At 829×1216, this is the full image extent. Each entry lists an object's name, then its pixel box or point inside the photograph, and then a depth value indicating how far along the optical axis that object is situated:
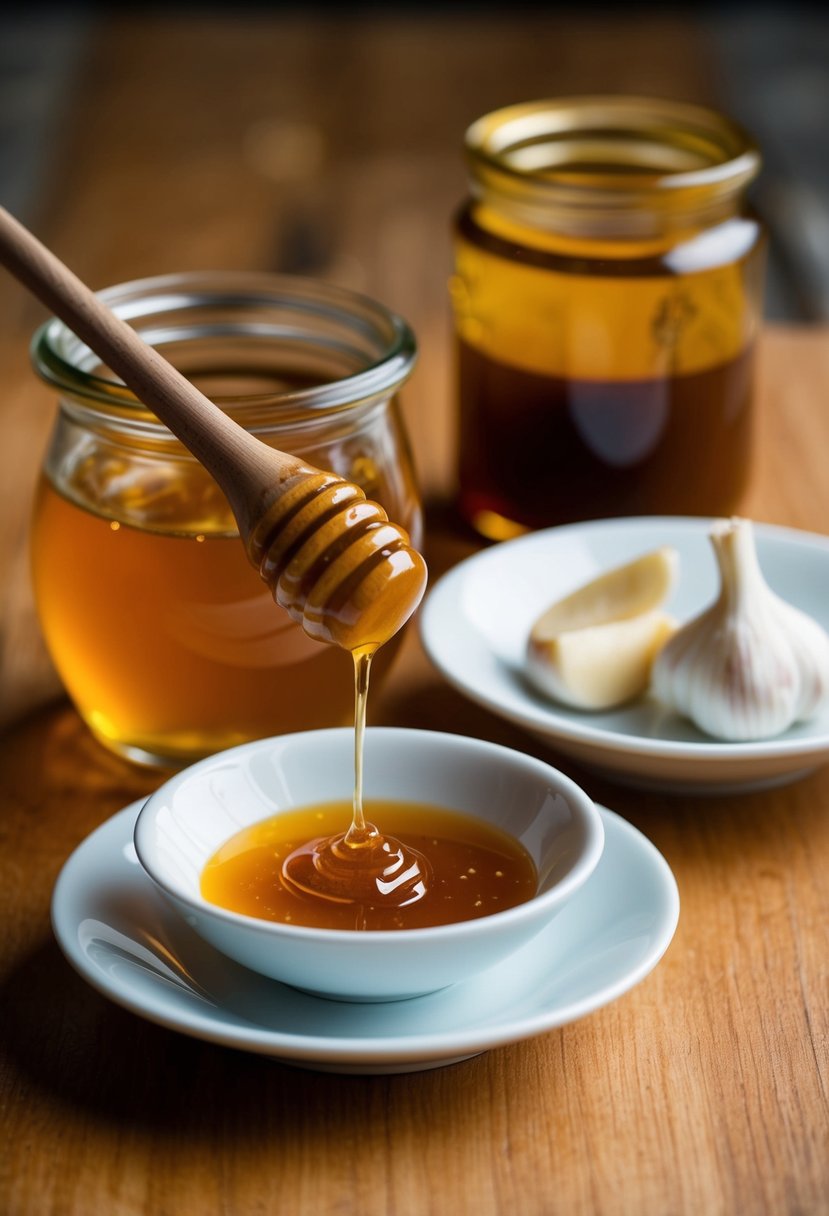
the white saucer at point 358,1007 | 0.56
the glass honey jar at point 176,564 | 0.66
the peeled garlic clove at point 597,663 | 0.69
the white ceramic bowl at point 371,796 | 0.57
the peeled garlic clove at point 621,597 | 0.71
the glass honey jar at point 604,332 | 0.77
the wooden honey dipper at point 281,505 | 0.59
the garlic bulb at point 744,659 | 0.68
